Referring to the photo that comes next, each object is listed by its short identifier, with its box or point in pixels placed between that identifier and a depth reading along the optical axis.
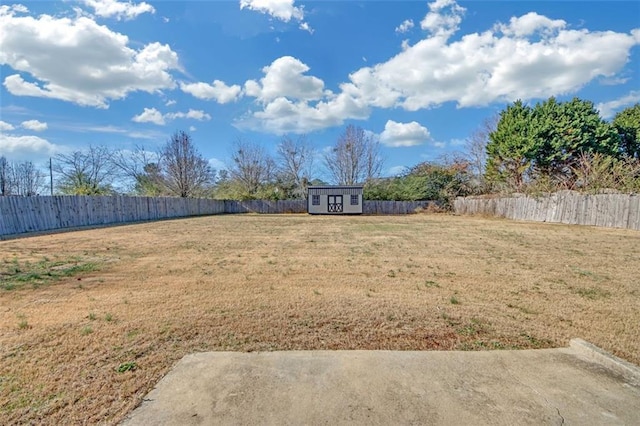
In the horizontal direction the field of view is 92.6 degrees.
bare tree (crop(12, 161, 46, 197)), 27.31
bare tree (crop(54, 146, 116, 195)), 19.56
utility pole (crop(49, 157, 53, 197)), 23.23
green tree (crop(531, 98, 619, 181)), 21.03
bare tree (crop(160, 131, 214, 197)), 29.77
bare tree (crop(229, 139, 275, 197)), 35.25
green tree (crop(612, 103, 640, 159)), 22.11
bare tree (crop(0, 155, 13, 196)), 24.33
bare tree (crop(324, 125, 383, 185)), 35.88
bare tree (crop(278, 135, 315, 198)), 35.53
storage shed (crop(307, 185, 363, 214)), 28.84
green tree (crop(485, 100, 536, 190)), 22.17
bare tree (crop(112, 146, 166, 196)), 29.73
